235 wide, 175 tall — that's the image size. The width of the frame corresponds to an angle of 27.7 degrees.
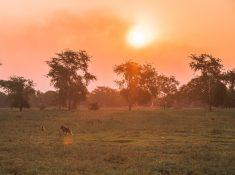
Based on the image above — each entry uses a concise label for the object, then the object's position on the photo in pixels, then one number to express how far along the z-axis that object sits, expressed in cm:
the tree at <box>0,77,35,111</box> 10931
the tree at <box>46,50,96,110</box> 11970
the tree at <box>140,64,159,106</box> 12812
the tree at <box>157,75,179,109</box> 15950
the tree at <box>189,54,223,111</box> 11256
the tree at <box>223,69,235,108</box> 11894
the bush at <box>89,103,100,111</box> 11587
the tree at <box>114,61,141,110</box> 12650
